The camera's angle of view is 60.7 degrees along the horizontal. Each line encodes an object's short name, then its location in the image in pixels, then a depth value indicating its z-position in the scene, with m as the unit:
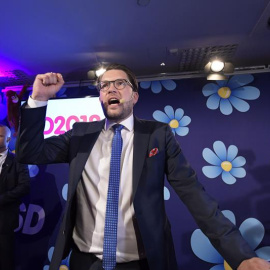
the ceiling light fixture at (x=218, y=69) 2.87
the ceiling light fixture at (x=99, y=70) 2.97
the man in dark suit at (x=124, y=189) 1.06
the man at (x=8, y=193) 2.63
